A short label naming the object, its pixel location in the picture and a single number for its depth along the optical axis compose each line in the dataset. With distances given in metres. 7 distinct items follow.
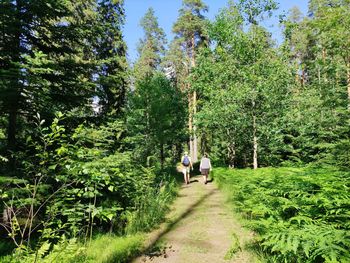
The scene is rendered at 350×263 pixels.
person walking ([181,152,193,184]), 18.32
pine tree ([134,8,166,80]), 38.63
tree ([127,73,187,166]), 22.12
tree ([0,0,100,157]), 7.66
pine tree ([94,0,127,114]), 22.00
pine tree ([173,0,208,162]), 33.81
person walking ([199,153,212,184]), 18.20
